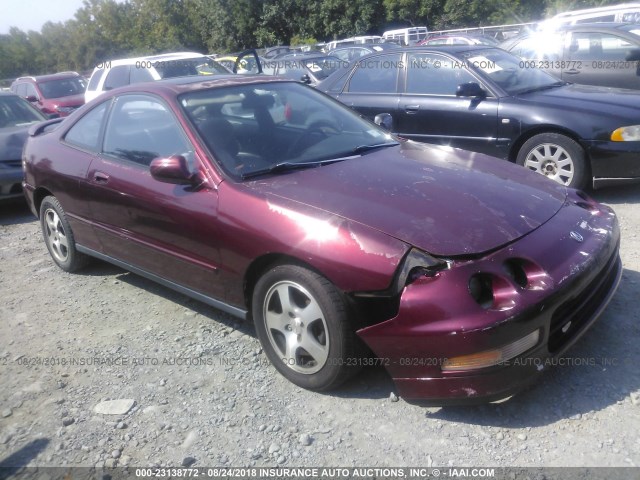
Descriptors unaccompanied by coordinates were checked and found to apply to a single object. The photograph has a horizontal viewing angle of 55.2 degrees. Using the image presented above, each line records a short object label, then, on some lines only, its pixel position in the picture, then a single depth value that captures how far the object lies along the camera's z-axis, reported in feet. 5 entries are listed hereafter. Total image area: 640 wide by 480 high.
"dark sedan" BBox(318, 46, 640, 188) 18.43
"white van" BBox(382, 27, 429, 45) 93.89
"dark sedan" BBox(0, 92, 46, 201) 24.32
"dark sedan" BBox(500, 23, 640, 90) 26.91
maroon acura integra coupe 8.87
